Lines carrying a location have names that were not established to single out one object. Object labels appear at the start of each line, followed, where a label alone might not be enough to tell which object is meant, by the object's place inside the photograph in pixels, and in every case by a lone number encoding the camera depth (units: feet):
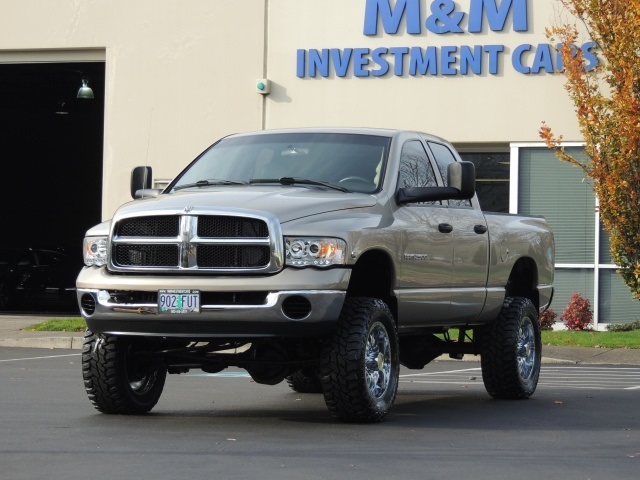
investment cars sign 77.00
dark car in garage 103.60
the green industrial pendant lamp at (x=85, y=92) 92.68
